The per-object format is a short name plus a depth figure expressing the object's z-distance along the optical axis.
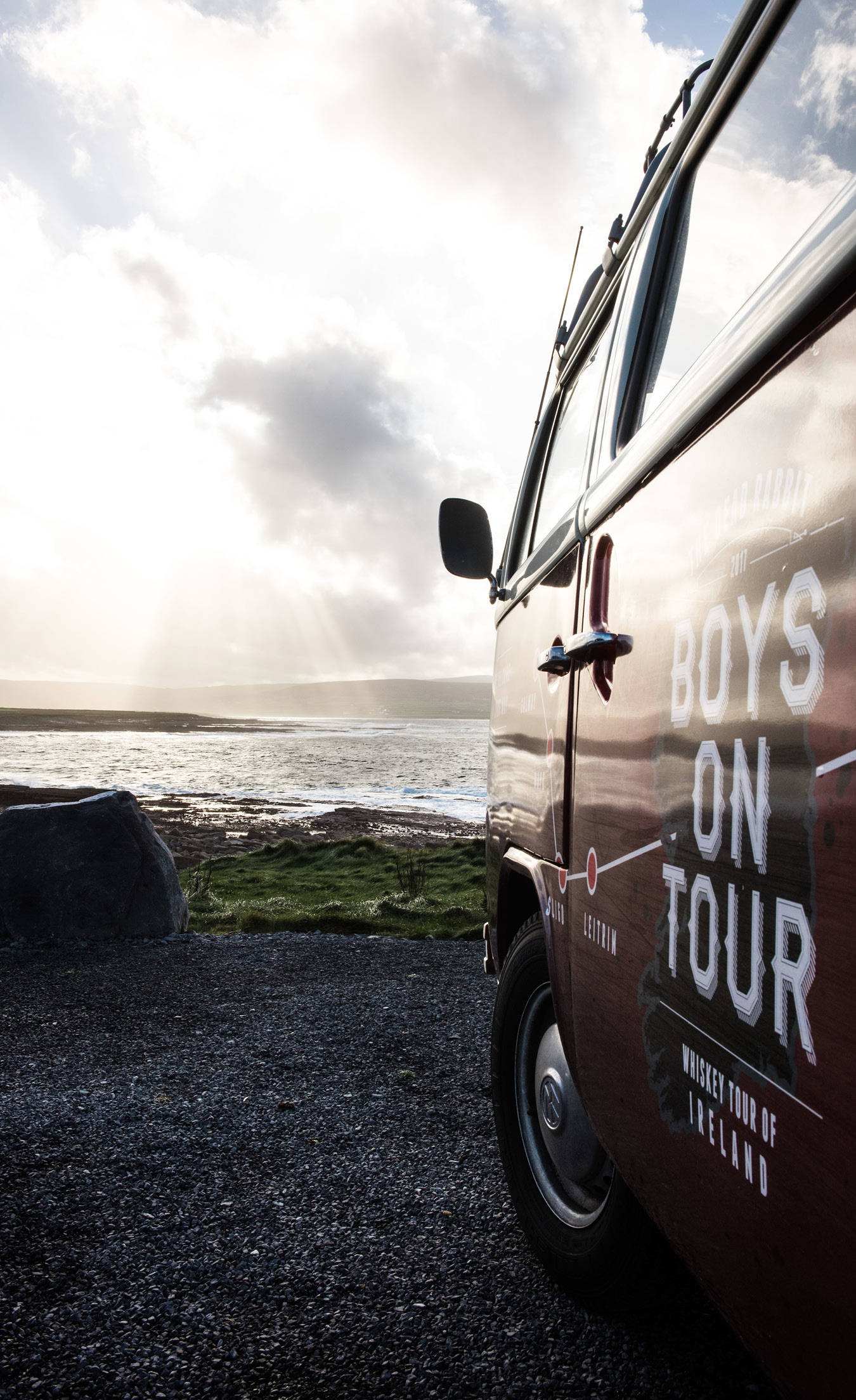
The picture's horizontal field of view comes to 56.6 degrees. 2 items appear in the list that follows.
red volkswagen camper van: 0.82
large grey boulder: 6.32
